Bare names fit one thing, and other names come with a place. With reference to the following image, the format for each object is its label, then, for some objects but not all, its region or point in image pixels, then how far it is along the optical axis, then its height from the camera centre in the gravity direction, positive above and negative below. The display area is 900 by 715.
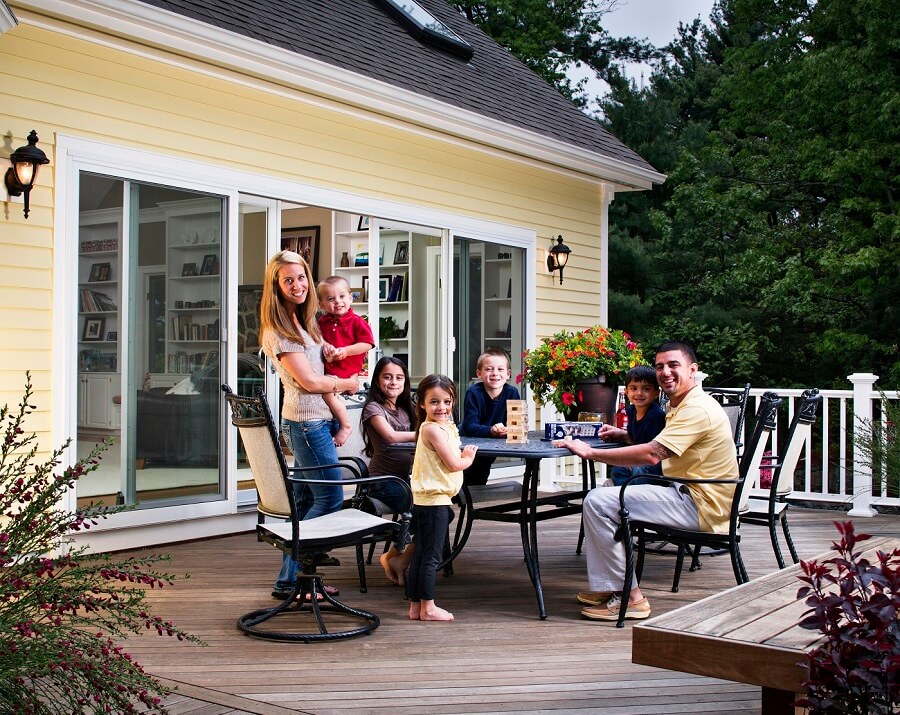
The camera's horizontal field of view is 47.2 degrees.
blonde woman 4.45 -0.01
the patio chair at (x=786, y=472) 4.98 -0.48
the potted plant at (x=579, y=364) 5.04 +0.04
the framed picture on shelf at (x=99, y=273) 5.90 +0.53
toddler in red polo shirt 5.57 +0.26
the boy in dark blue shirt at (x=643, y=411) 4.95 -0.19
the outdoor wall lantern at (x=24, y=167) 5.37 +1.03
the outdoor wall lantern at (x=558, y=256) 9.48 +1.06
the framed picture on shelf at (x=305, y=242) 9.88 +1.24
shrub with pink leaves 1.94 -0.51
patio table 4.54 -0.61
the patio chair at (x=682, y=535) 4.31 -0.69
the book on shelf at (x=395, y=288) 8.77 +0.69
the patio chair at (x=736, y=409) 5.57 -0.19
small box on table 4.98 -0.28
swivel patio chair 4.03 -0.65
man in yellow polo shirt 4.30 -0.48
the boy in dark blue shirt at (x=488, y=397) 5.39 -0.14
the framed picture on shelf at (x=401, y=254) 8.52 +0.96
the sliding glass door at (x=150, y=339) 5.90 +0.16
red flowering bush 2.19 -0.56
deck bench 2.32 -0.62
